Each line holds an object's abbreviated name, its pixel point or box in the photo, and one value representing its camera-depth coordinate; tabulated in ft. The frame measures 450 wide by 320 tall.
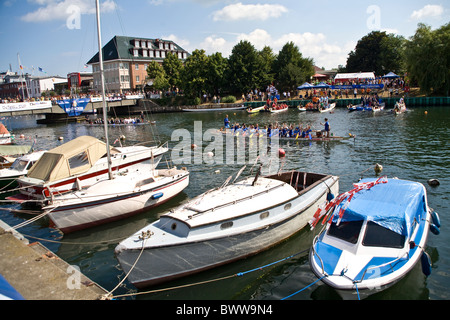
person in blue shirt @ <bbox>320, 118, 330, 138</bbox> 111.65
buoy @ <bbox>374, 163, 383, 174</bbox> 73.36
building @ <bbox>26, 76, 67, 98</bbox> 463.42
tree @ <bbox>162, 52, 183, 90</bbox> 323.16
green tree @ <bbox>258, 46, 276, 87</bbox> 287.93
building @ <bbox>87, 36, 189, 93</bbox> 346.31
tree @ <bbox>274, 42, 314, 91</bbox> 280.72
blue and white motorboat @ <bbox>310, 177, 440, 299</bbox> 30.76
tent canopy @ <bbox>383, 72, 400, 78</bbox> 237.25
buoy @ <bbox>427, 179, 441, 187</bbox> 64.39
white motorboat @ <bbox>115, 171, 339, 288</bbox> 35.58
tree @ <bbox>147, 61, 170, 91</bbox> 314.76
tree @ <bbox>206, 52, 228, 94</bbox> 290.97
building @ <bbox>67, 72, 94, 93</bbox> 363.35
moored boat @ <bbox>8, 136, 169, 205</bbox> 59.36
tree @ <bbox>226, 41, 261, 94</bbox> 284.00
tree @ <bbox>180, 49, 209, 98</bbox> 293.02
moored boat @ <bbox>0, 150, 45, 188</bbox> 74.08
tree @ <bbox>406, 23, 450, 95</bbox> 198.08
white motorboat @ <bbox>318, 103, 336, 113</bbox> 202.49
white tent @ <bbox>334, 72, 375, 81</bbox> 249.96
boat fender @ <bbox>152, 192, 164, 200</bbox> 58.68
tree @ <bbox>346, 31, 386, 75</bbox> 297.96
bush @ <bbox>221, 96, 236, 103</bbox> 279.53
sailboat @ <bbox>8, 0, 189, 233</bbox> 51.55
